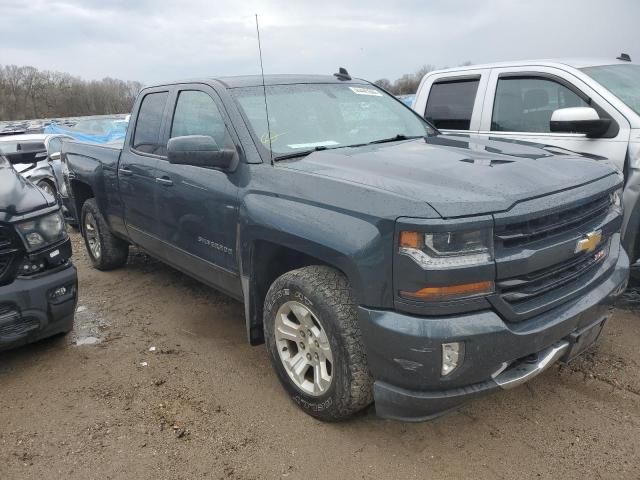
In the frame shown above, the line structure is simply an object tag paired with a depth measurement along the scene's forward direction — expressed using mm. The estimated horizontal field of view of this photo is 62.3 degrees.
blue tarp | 10688
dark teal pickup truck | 2215
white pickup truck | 3973
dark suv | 3297
